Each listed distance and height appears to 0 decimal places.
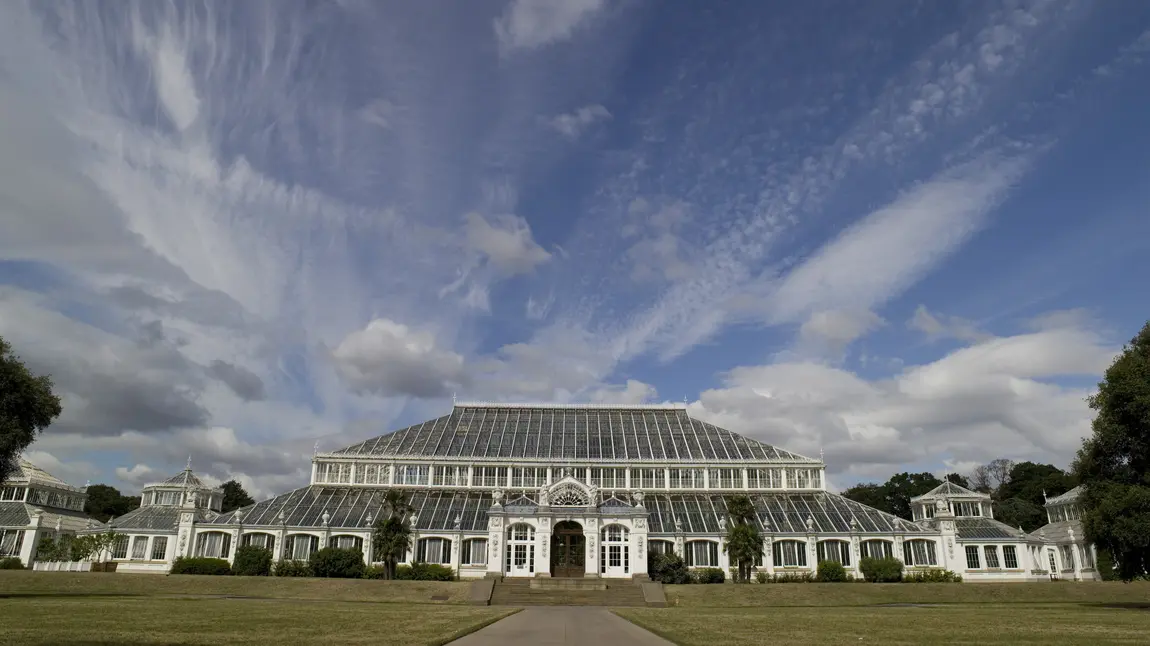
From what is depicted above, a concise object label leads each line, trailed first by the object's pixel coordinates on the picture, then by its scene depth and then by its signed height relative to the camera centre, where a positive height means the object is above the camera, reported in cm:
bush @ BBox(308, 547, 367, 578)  5316 -177
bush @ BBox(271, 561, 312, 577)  5394 -219
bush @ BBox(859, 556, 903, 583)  5528 -181
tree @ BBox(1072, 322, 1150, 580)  3475 +419
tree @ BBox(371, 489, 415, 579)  5231 +40
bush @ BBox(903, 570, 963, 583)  5522 -231
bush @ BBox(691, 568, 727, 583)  5349 -230
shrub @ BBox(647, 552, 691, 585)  5247 -190
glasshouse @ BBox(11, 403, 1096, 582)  5575 +249
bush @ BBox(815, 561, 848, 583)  5479 -205
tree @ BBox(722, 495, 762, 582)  5266 +42
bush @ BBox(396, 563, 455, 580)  5428 -232
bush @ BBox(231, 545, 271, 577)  5444 -172
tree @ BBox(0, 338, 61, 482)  3556 +634
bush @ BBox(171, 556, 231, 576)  5509 -207
